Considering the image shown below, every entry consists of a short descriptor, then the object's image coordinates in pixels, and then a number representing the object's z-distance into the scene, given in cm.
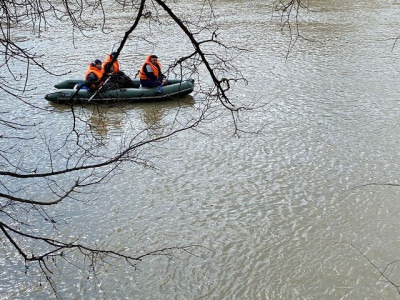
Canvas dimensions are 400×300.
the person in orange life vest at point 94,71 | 1147
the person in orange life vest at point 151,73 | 1158
